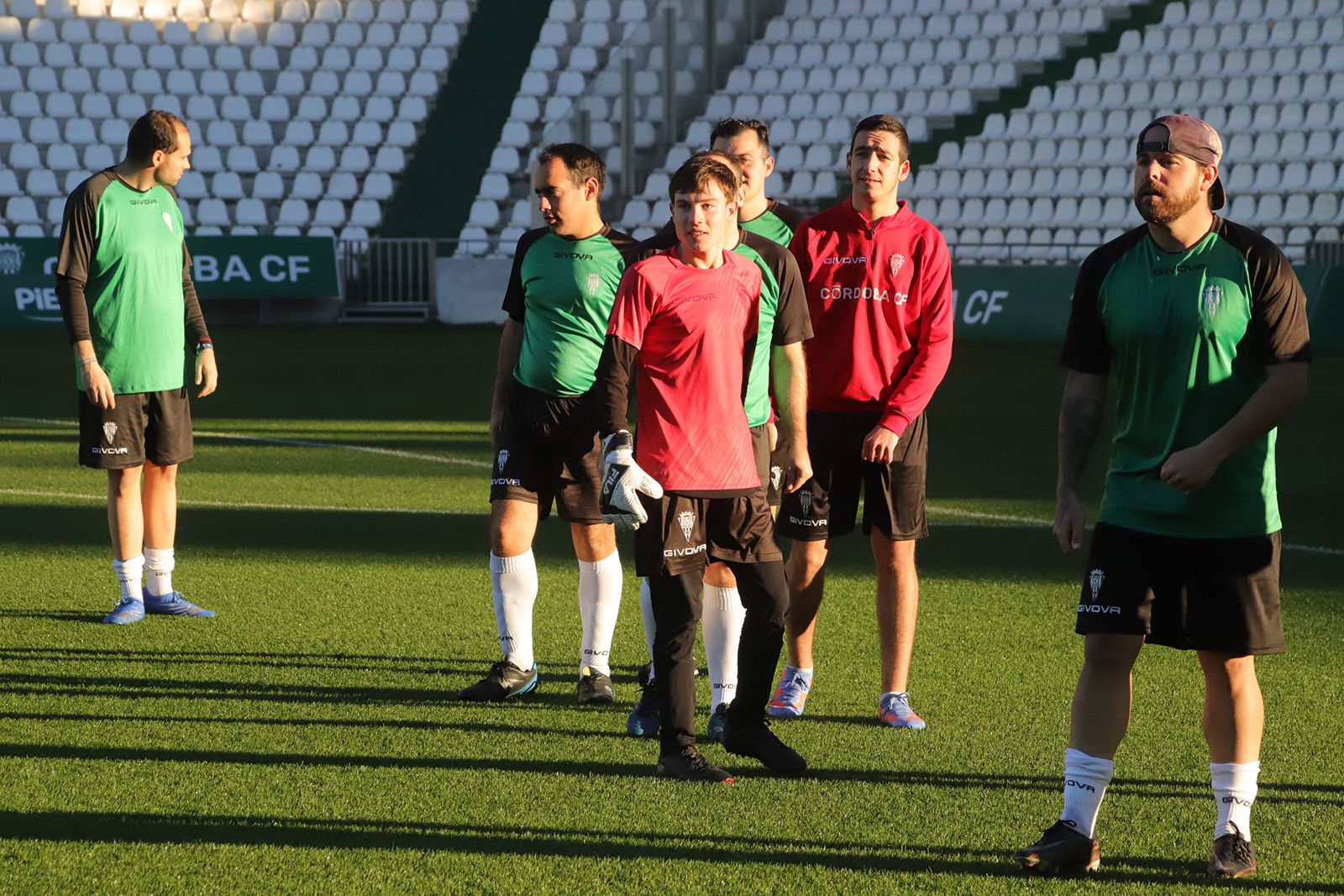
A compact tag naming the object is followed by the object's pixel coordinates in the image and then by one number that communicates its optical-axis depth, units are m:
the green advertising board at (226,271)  47.87
